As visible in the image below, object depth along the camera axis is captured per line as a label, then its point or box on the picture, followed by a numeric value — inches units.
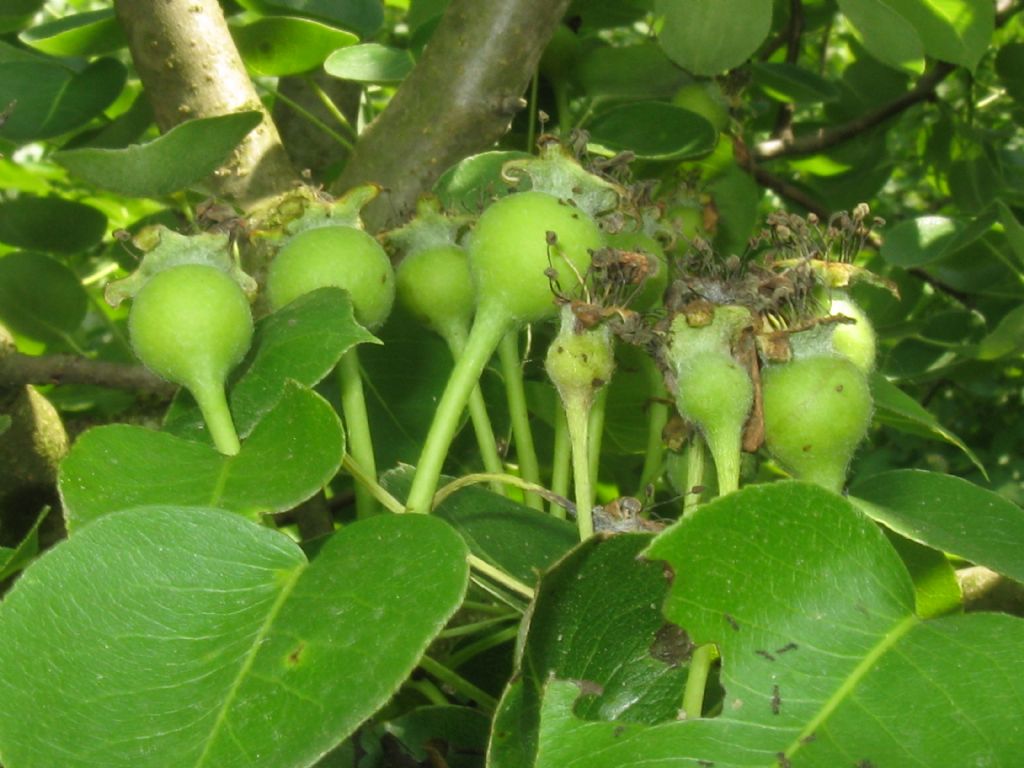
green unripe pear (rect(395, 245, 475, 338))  14.3
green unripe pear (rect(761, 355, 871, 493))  13.0
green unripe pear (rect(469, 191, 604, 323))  13.4
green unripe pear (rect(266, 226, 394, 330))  13.9
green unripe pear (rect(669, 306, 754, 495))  13.0
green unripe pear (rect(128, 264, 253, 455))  13.4
